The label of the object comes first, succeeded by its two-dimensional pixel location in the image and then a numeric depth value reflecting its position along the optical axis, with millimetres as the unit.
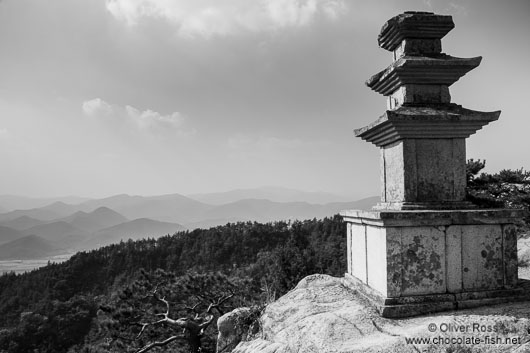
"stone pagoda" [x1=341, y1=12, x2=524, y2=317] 4859
